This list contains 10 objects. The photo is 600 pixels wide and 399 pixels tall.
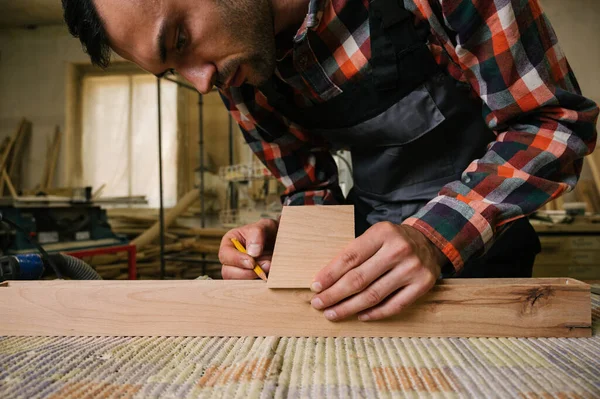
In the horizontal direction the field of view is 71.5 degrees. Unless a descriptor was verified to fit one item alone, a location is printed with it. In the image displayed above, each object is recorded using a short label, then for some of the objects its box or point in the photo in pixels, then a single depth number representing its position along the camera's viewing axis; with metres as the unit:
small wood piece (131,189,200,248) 3.78
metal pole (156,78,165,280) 2.75
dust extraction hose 1.08
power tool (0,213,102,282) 0.94
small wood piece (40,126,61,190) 4.75
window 4.86
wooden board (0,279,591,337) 0.66
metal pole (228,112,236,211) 3.45
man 0.69
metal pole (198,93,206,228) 3.42
